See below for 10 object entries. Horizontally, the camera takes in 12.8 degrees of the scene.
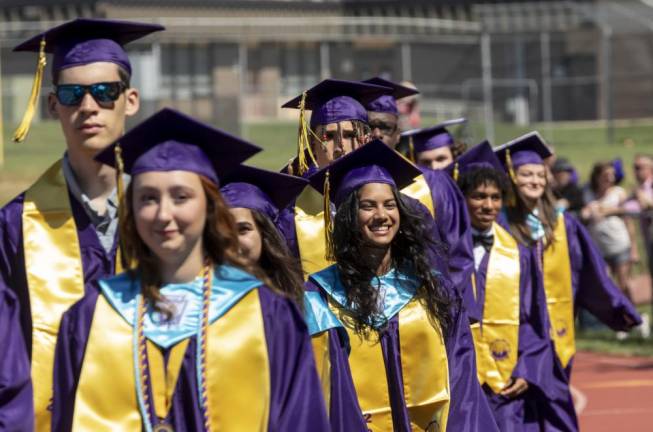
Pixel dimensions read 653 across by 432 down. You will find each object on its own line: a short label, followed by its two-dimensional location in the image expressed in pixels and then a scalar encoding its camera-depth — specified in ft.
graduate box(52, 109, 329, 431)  26.75
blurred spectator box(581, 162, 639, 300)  88.42
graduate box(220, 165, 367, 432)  32.72
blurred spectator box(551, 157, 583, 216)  90.76
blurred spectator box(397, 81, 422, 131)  84.78
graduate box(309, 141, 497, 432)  36.52
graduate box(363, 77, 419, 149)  48.19
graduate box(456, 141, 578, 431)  48.76
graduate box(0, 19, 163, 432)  31.35
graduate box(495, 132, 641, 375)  51.98
